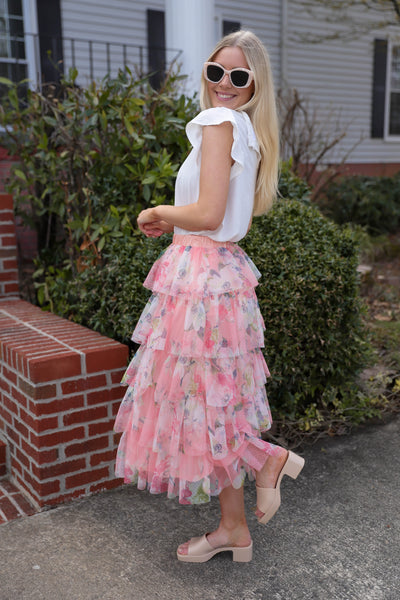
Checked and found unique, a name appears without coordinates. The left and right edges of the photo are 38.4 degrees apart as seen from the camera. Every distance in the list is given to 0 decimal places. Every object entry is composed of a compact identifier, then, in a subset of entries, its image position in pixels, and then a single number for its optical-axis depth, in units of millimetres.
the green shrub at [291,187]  3799
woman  1928
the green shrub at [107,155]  3324
